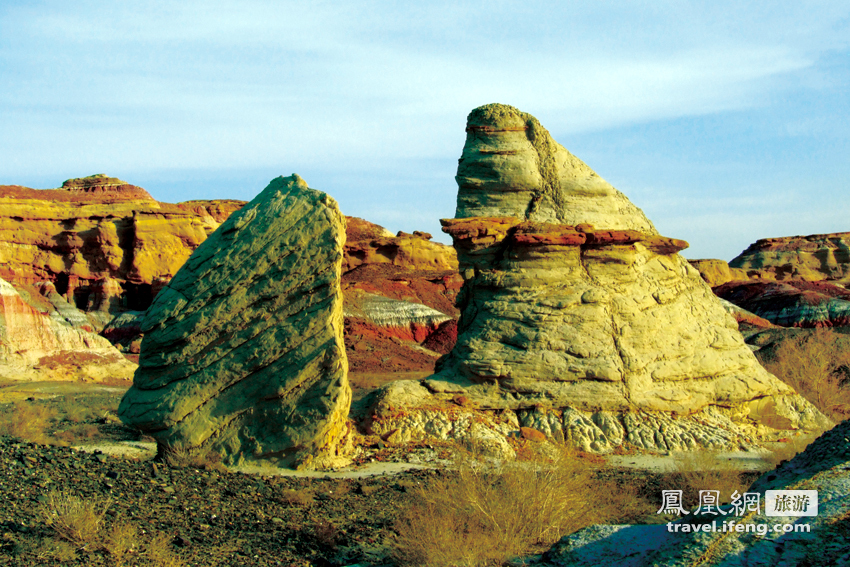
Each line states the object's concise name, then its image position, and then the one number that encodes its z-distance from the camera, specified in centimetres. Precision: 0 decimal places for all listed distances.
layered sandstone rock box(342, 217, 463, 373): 3256
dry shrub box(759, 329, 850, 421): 1659
